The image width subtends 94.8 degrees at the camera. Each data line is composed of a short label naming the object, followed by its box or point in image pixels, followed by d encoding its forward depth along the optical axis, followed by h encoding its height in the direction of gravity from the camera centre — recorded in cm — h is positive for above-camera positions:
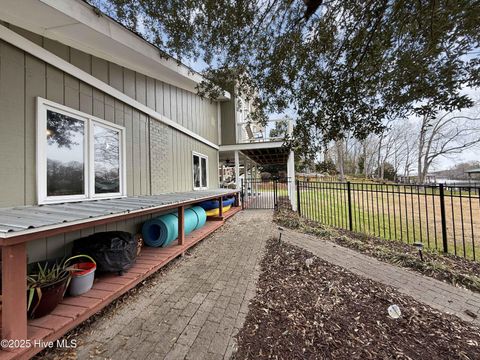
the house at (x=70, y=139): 221 +90
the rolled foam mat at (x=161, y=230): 481 -95
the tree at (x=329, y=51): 287 +208
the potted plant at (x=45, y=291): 224 -103
